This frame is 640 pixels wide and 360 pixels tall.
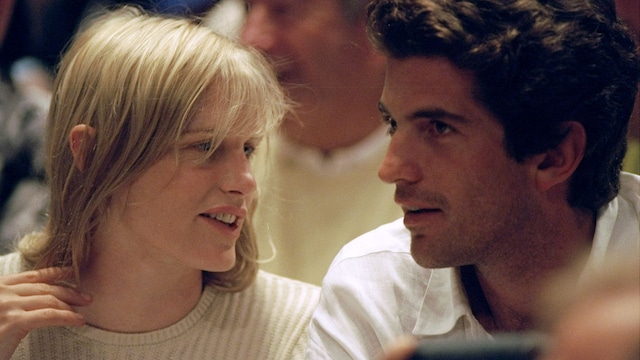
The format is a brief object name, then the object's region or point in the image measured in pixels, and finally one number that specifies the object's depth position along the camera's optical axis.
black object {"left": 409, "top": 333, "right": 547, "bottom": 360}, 1.87
